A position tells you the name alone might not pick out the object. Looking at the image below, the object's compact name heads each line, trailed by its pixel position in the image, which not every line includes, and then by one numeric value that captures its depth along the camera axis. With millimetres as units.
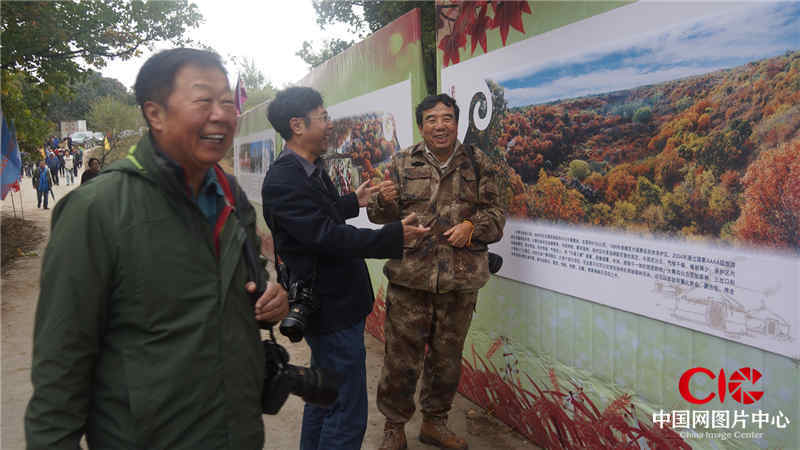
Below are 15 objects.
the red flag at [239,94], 12025
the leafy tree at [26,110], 10569
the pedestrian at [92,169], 11450
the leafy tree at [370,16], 12454
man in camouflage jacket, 3219
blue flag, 9359
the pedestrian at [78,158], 36881
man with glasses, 2418
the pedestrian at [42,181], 18688
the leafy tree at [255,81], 57500
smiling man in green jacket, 1296
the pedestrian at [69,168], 28203
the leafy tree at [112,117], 53219
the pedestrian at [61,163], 31055
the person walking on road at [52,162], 26594
